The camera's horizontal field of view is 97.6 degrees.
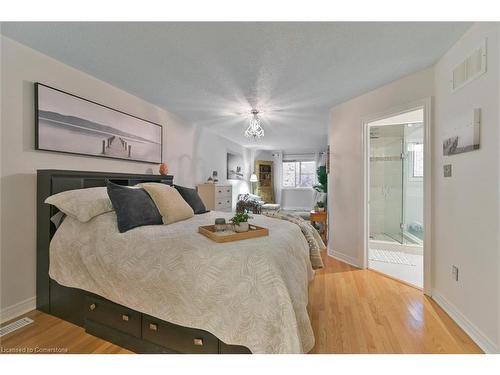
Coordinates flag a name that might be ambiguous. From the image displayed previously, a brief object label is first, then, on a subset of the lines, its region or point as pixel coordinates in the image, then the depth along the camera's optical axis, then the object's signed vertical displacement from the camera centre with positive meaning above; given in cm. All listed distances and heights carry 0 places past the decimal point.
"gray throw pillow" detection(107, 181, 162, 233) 176 -20
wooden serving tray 147 -34
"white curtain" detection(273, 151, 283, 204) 802 +48
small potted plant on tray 168 -29
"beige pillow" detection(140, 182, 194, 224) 205 -17
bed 114 -62
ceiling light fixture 366 +100
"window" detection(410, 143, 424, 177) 377 +50
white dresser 445 -19
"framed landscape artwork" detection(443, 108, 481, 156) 167 +43
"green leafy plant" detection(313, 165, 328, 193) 510 +18
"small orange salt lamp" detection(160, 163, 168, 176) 336 +25
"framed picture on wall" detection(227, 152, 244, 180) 608 +57
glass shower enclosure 387 +6
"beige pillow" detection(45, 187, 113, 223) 176 -15
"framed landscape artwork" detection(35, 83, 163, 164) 206 +63
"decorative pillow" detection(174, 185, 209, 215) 264 -17
